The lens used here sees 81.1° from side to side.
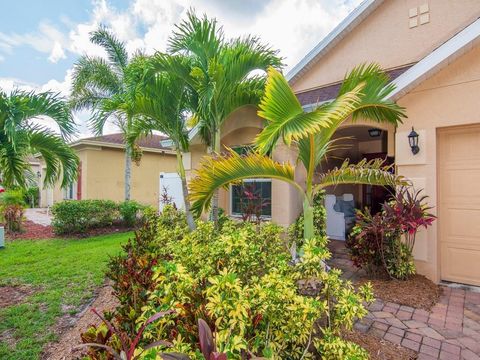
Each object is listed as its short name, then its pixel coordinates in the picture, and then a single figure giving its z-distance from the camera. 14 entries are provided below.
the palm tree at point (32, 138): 4.75
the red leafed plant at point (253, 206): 7.13
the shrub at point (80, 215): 11.12
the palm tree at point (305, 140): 3.60
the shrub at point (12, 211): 11.98
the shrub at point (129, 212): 12.63
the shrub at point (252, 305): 2.25
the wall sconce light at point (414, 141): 5.48
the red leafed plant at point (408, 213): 4.92
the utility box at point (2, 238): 9.32
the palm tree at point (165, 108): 6.66
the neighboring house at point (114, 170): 17.09
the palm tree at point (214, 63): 6.11
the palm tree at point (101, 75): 14.39
